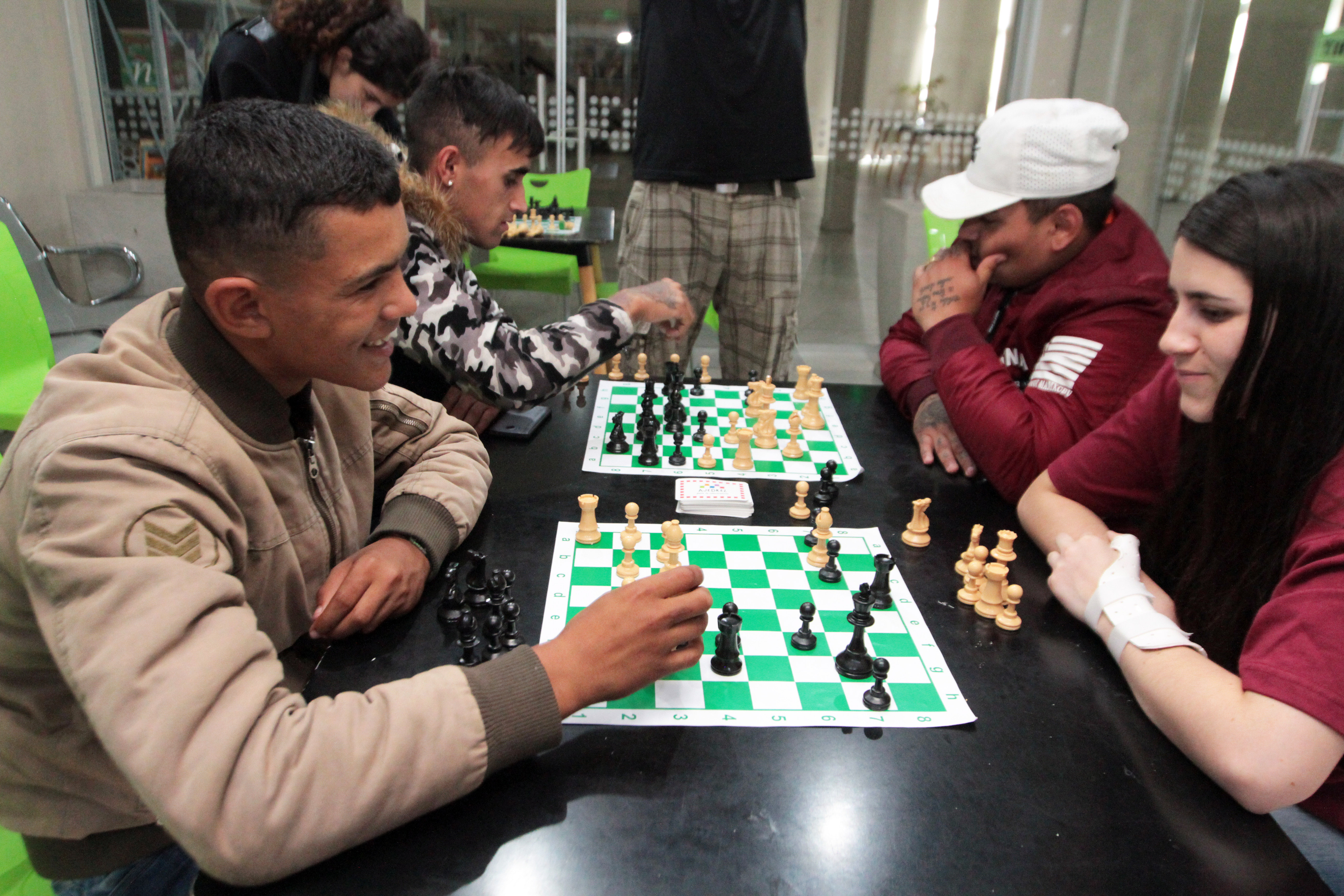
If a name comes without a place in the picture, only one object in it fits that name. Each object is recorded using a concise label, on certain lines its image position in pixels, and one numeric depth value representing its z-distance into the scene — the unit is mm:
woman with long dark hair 937
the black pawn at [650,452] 1689
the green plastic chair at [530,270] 4543
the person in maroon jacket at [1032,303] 1708
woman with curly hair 2459
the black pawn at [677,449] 1694
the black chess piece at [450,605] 1159
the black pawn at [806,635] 1139
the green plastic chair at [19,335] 2602
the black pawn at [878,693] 1029
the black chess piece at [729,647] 1078
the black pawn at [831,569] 1297
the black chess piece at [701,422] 1816
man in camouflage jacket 1696
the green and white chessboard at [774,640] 1014
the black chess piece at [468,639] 1076
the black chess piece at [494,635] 1082
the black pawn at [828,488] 1540
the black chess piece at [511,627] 1100
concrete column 4875
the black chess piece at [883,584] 1250
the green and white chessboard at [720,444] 1680
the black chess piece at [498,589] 1167
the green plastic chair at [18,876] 1108
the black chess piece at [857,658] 1086
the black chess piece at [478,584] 1191
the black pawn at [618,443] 1730
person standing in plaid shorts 2852
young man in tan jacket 770
